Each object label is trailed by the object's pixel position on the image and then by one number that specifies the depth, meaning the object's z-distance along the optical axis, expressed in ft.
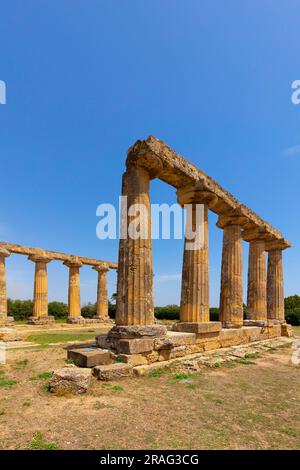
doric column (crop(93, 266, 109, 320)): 110.22
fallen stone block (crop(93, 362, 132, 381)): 22.79
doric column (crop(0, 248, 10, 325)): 80.02
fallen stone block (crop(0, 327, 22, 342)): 49.32
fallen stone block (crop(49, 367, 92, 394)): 19.54
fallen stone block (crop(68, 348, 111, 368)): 24.27
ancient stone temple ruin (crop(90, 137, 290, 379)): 27.78
